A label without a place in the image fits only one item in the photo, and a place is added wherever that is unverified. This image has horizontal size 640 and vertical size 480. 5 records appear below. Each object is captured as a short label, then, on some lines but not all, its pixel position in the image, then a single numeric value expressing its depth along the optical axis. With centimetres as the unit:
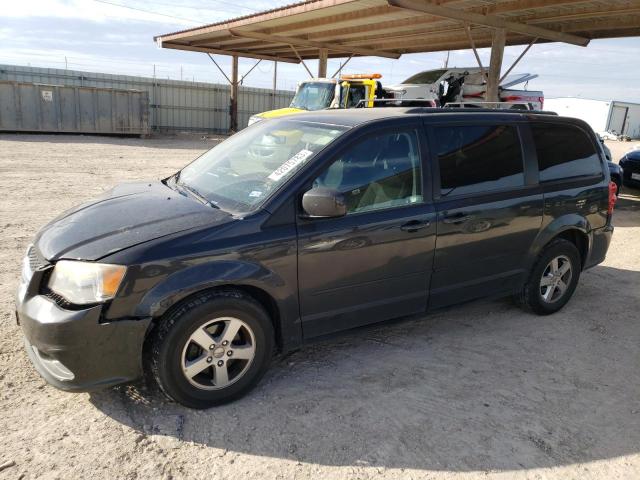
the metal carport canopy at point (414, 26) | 1099
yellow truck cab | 1253
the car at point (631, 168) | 1069
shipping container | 1842
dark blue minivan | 269
